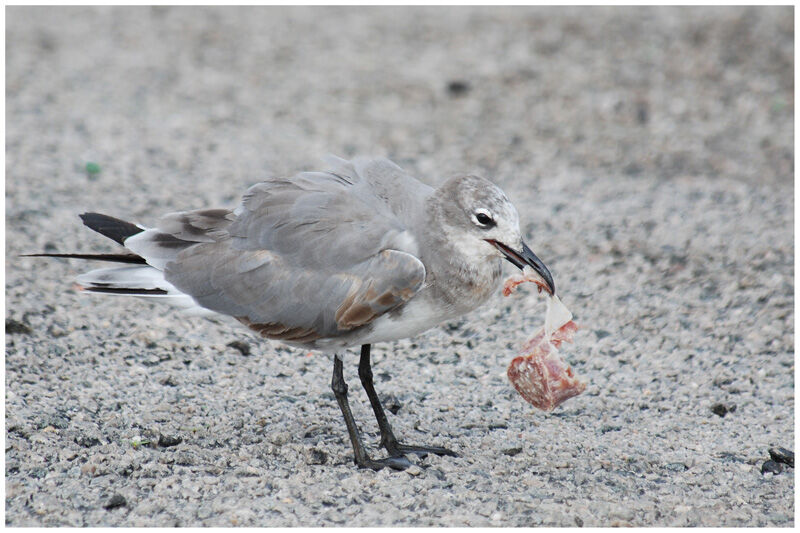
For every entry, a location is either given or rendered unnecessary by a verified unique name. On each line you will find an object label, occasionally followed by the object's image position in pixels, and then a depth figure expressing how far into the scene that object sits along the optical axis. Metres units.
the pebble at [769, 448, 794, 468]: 9.64
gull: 8.87
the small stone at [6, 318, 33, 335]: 11.24
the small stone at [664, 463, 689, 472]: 9.53
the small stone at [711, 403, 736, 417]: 10.76
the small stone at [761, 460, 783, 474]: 9.52
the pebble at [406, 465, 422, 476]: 9.26
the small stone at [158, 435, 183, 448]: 9.53
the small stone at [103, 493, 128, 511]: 8.40
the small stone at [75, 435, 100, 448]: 9.40
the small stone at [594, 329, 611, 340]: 12.43
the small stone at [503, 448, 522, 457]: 9.73
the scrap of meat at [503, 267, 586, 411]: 9.52
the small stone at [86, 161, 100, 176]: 16.17
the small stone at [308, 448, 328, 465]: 9.39
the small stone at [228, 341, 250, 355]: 11.66
